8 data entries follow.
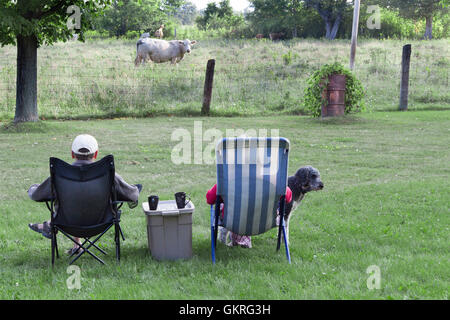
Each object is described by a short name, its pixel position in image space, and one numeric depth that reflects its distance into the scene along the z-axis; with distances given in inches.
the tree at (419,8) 1802.4
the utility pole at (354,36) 936.9
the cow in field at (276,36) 1785.2
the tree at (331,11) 1897.1
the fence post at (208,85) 711.1
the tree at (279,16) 1988.2
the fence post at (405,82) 727.7
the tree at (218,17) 2138.3
